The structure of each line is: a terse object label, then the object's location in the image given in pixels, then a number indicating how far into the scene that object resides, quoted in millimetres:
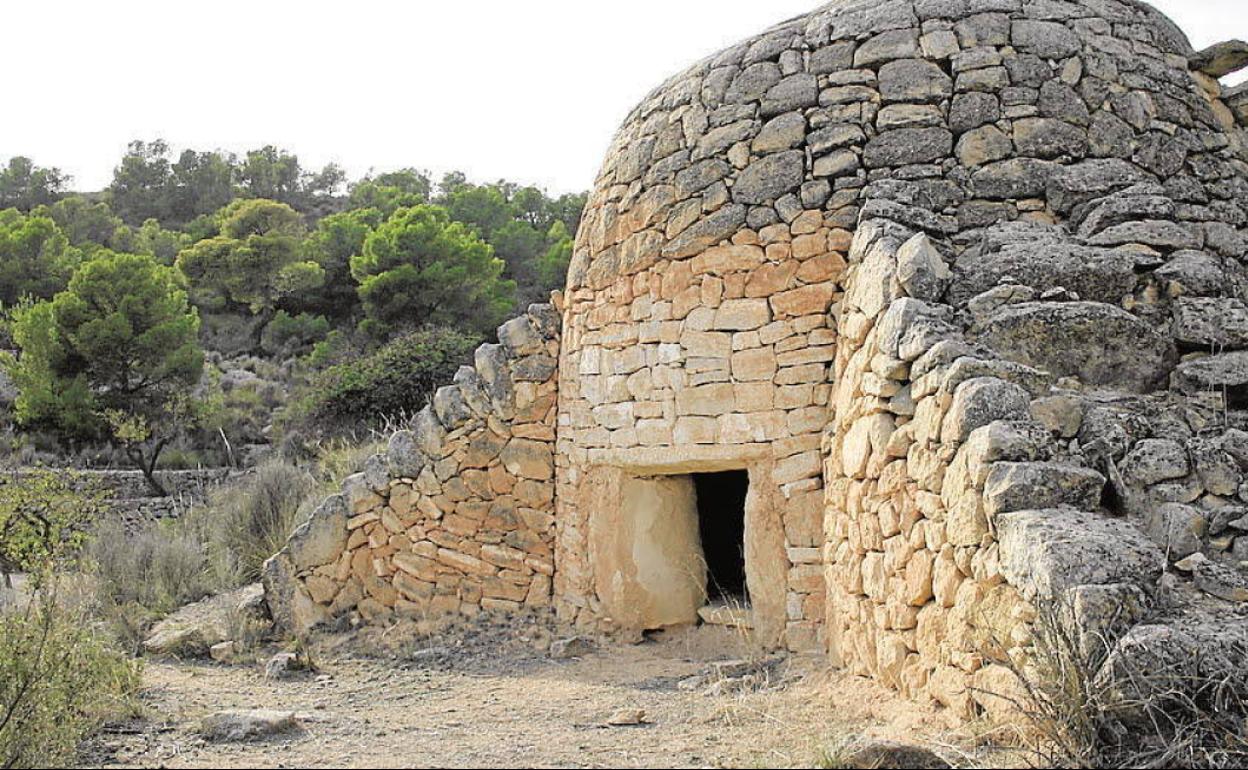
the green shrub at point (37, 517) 6074
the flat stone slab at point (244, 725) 4246
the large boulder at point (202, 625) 6762
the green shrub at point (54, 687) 3818
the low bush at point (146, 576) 7812
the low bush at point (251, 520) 9023
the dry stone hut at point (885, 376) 3736
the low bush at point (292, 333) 22234
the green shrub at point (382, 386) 14787
